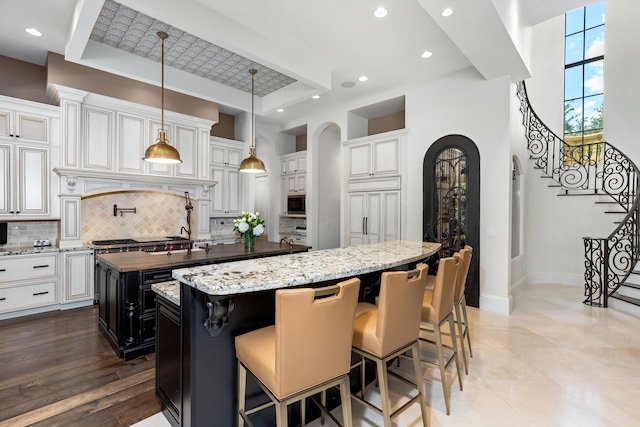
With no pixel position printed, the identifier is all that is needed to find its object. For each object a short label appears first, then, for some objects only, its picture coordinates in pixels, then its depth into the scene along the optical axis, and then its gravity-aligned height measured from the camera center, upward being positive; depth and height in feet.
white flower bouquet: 13.17 -0.54
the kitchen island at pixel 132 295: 9.21 -2.59
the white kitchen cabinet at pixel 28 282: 12.09 -2.84
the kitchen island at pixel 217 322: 4.84 -1.98
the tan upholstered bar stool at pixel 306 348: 4.12 -1.99
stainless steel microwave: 21.38 +0.61
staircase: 14.40 +1.78
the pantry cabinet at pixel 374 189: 16.61 +1.38
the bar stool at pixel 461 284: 8.39 -2.01
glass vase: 13.39 -1.21
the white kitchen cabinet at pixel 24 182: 12.65 +1.29
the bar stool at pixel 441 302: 6.75 -2.05
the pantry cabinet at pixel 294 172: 21.57 +2.93
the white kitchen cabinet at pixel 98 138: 14.11 +3.48
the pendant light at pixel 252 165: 14.69 +2.28
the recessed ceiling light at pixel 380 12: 10.09 +6.69
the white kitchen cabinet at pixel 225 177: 19.11 +2.27
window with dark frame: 20.35 +9.09
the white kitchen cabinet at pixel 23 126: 12.66 +3.66
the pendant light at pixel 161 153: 11.08 +2.18
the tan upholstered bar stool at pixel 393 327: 5.12 -2.09
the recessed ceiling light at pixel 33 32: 11.56 +6.89
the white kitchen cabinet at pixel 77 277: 13.29 -2.84
